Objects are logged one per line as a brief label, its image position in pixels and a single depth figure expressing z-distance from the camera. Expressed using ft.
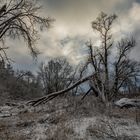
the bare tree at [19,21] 31.17
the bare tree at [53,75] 74.91
